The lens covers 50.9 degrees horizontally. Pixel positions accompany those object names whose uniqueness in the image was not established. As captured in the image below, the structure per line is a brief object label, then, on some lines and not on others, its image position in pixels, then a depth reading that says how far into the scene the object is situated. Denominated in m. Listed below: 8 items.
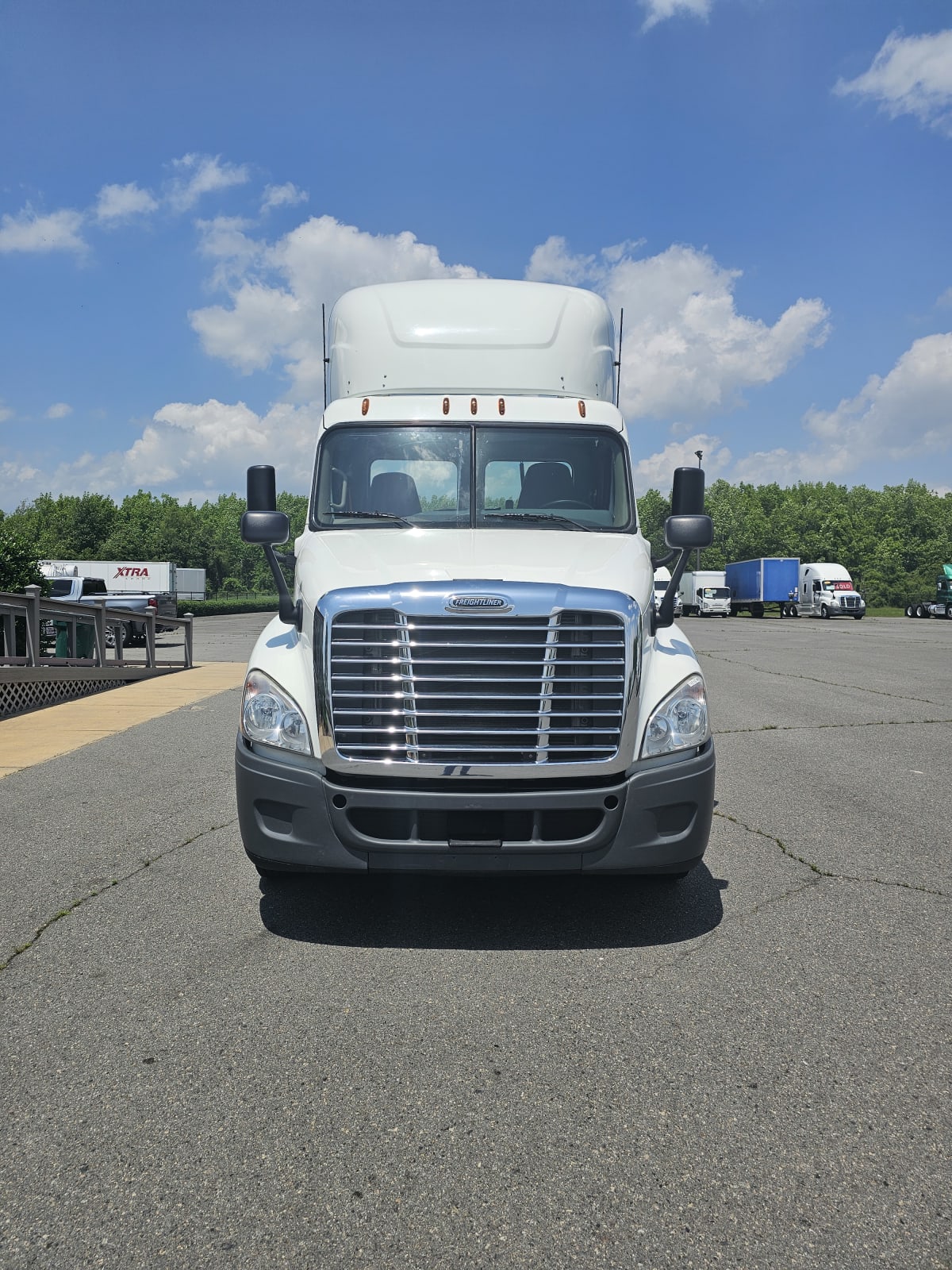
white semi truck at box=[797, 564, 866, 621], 53.19
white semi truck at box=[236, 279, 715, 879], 4.19
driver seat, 5.59
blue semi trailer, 55.97
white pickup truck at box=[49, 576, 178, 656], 25.36
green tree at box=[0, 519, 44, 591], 17.08
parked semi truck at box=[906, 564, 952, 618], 53.22
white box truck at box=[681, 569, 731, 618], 59.94
